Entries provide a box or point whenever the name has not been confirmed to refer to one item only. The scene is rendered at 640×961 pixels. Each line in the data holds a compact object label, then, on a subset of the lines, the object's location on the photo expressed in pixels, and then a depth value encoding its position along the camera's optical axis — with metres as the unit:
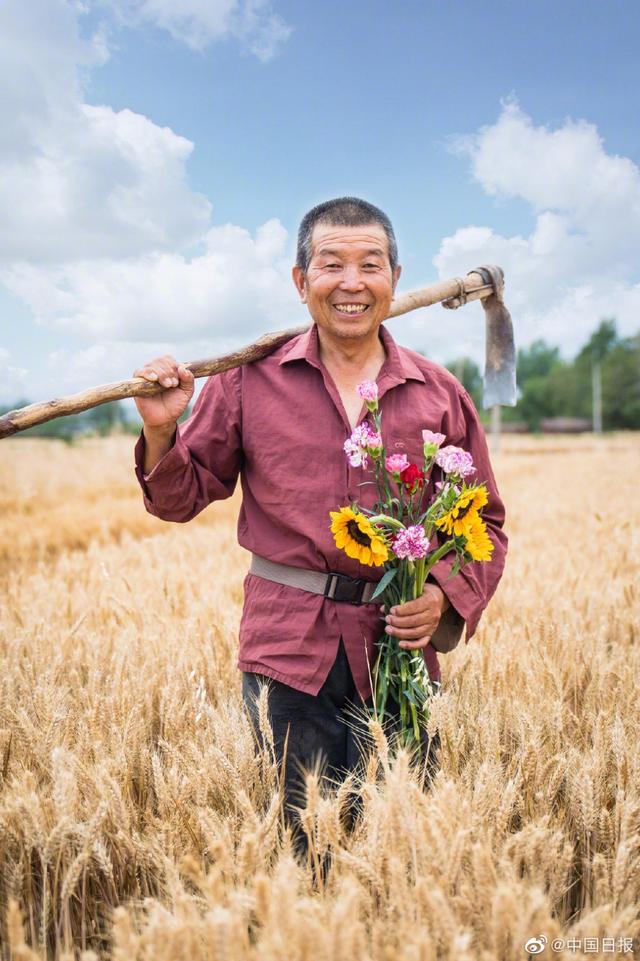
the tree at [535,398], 71.56
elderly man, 2.06
